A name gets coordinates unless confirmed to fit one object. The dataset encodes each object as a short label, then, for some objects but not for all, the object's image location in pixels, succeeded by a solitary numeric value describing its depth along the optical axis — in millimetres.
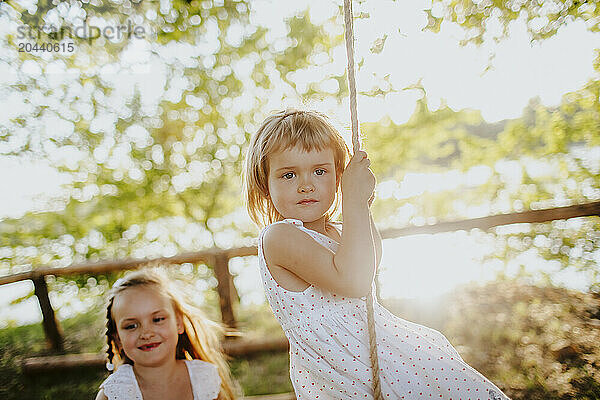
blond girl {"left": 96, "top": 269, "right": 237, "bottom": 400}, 1867
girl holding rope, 1185
